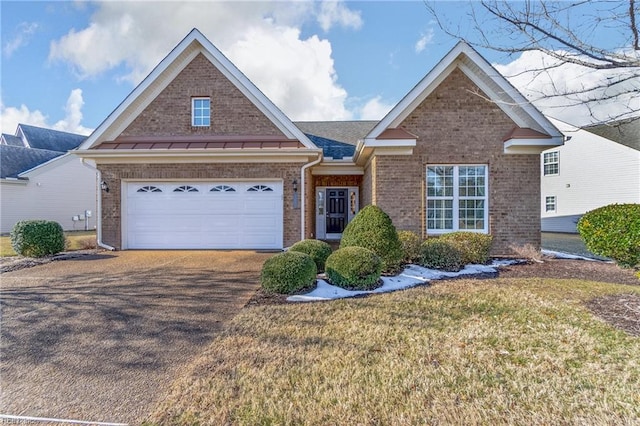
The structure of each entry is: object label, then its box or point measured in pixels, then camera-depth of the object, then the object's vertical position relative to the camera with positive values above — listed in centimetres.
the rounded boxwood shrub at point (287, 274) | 584 -122
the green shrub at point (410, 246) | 828 -99
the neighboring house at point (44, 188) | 1902 +137
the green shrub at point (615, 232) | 708 -57
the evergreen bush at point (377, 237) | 714 -65
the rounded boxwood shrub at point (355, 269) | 621 -121
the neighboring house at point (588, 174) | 1859 +211
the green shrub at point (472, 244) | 852 -100
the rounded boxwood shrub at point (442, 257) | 793 -122
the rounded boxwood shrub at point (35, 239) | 970 -90
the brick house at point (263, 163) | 964 +148
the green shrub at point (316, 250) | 730 -98
